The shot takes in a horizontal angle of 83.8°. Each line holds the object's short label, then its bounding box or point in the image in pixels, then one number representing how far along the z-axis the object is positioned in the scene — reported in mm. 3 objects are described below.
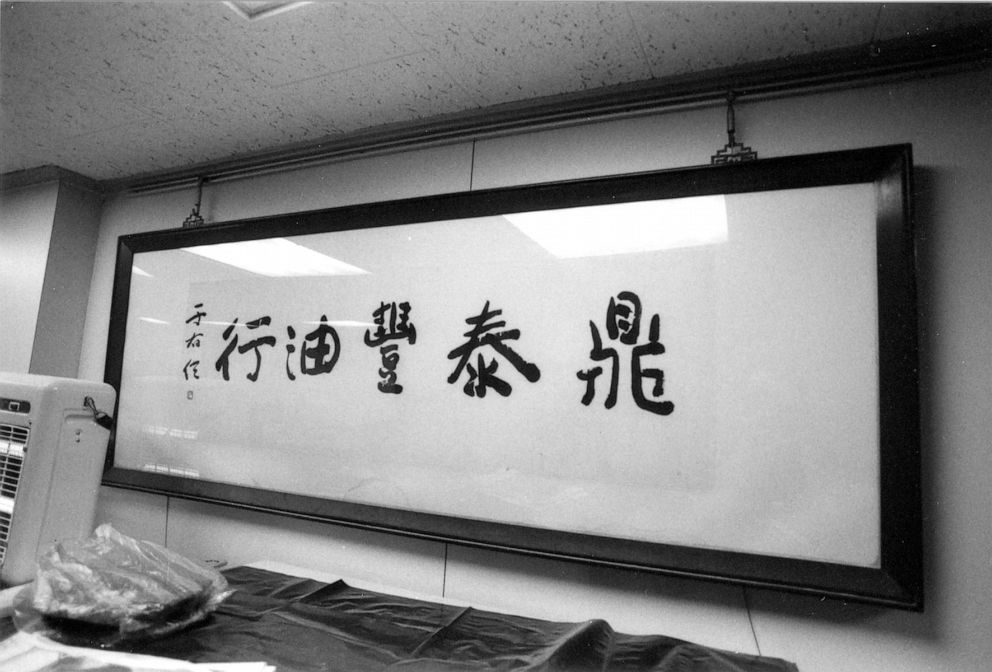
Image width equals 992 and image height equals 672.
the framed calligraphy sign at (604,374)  1182
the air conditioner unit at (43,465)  1354
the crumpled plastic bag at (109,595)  1075
